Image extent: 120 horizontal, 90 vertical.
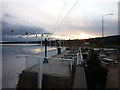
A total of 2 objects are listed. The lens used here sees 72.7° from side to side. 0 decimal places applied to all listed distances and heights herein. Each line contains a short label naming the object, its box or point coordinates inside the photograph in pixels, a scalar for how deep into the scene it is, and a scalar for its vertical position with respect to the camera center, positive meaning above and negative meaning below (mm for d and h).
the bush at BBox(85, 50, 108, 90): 3620 -1586
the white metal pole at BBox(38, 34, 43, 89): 5154 -1820
